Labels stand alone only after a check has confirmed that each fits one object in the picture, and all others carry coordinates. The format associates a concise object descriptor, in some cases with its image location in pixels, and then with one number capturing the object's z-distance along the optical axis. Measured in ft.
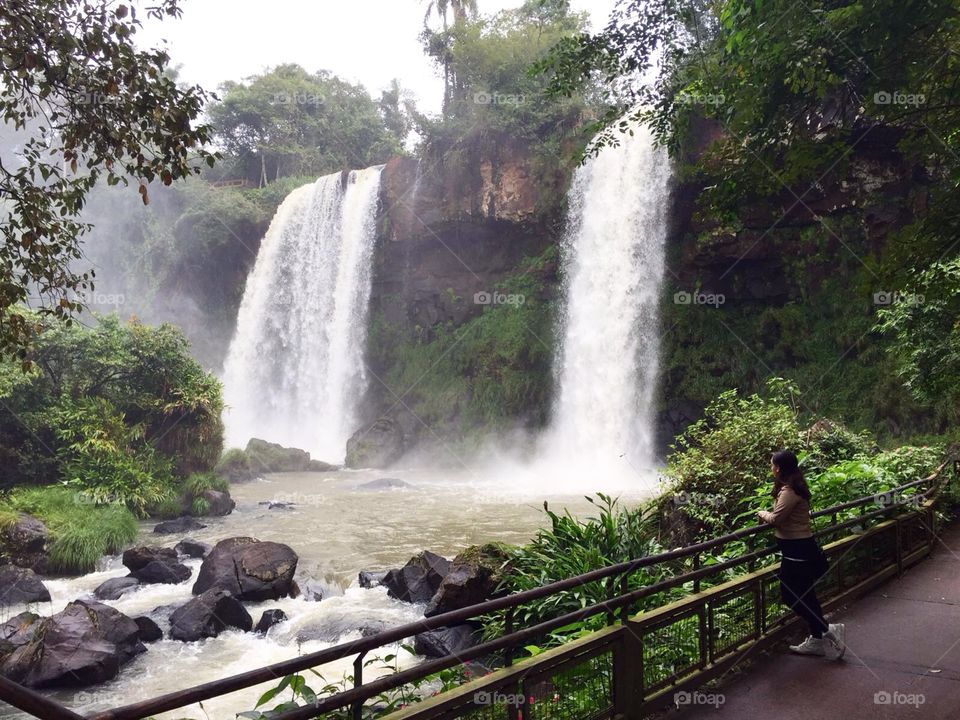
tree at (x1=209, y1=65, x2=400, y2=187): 133.59
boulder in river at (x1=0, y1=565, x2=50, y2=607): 33.47
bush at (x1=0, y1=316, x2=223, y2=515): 51.93
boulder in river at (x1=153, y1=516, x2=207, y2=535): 49.22
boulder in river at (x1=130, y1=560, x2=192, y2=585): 36.50
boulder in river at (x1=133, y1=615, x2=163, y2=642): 28.86
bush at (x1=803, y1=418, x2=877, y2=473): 29.91
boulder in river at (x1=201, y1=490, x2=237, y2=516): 55.36
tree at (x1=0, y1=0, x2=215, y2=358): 14.71
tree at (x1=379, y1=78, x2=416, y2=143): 153.89
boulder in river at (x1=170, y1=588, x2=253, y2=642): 29.12
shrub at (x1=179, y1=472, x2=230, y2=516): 55.21
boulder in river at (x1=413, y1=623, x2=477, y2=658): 25.11
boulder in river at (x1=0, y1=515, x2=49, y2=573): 38.60
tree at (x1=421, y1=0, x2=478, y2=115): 106.32
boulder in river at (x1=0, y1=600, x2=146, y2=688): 24.81
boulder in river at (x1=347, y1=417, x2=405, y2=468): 86.07
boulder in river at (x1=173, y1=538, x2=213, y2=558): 41.93
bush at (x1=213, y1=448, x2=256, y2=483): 74.28
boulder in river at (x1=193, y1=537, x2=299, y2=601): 32.96
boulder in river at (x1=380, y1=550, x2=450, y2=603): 32.04
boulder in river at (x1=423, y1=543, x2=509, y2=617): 27.04
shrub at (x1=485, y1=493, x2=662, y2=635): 21.25
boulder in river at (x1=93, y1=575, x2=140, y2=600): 34.68
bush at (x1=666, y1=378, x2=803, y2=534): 27.91
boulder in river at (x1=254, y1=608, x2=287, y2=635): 29.84
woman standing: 16.56
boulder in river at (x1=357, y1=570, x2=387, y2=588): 34.94
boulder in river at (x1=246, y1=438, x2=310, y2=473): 80.59
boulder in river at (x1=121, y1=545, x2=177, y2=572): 37.73
